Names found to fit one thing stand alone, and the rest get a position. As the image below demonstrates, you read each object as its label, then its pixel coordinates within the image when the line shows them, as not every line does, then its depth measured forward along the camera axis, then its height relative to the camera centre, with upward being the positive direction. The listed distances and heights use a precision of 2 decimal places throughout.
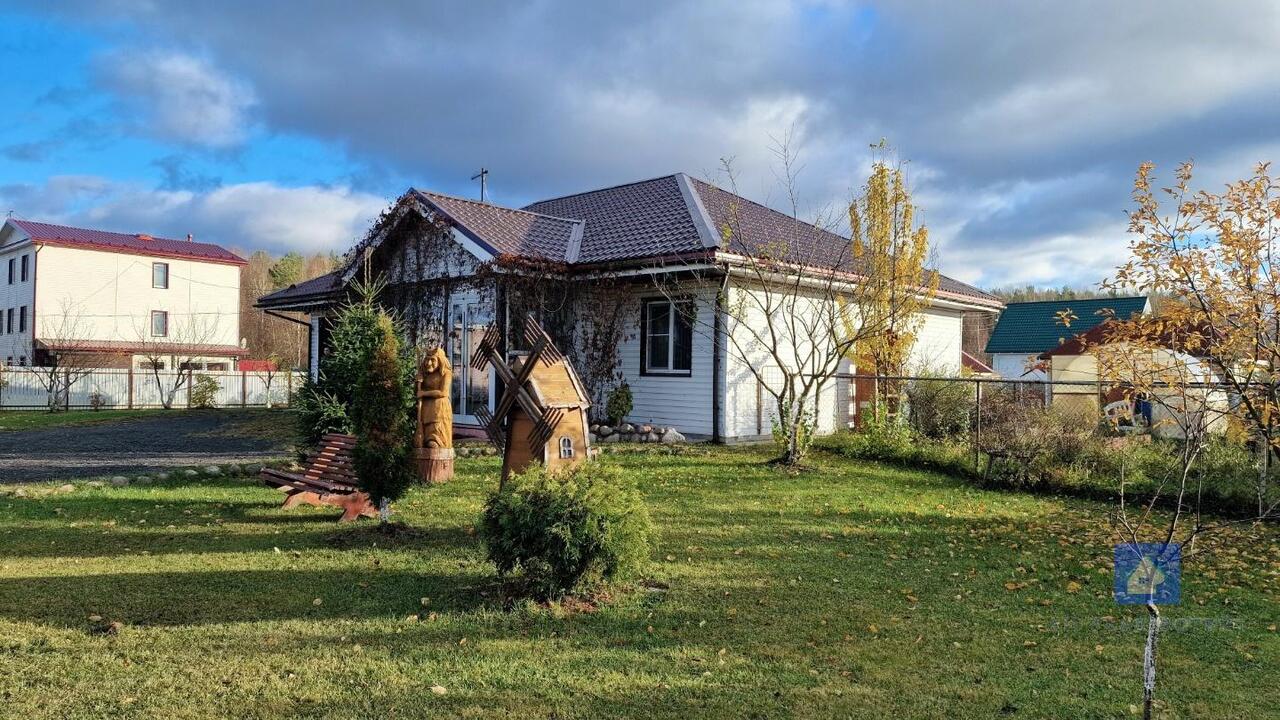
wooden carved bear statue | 9.37 -0.42
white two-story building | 38.81 +4.63
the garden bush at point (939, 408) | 14.31 -0.35
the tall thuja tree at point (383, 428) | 7.39 -0.39
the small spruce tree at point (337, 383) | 12.12 +0.05
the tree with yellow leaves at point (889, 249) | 14.64 +2.65
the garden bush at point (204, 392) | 27.34 -0.23
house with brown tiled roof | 14.49 +2.12
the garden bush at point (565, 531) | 5.25 -0.98
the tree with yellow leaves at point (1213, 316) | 6.01 +0.62
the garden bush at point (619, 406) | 15.27 -0.36
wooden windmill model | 7.36 -0.24
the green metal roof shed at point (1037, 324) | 37.53 +3.29
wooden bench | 8.20 -1.05
